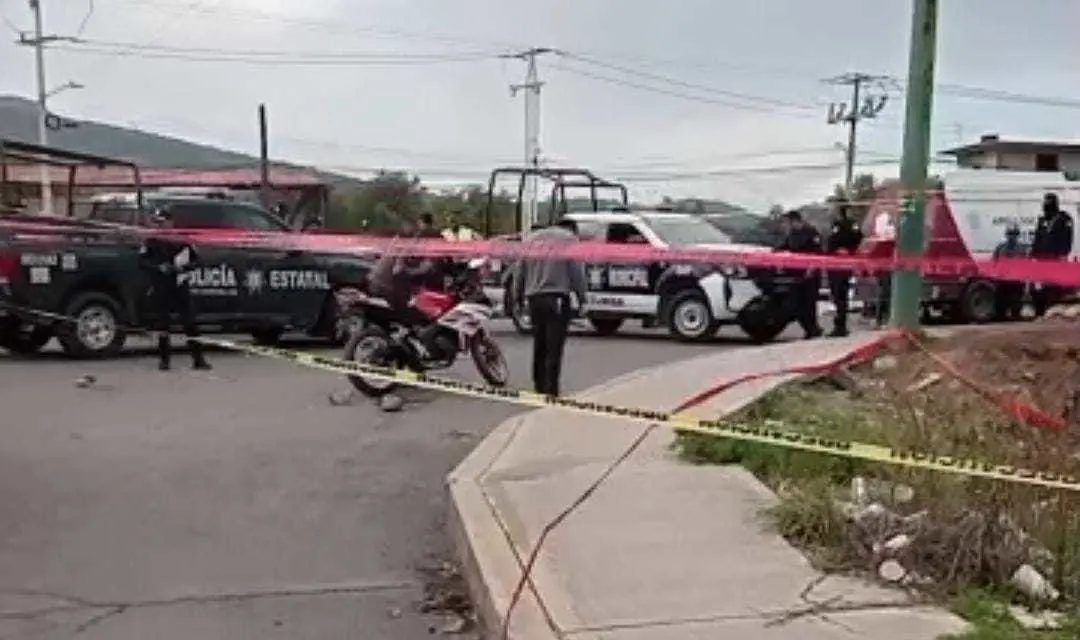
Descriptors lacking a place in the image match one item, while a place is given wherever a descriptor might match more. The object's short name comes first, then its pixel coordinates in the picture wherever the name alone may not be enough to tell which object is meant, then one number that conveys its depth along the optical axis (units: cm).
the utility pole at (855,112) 6375
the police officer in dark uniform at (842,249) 1939
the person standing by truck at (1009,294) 2326
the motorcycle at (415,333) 1256
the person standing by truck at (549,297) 1173
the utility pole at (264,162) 3714
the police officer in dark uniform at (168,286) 1552
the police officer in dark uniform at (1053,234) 1998
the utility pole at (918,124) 1356
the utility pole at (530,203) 2266
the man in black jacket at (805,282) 1897
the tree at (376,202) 3597
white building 5334
